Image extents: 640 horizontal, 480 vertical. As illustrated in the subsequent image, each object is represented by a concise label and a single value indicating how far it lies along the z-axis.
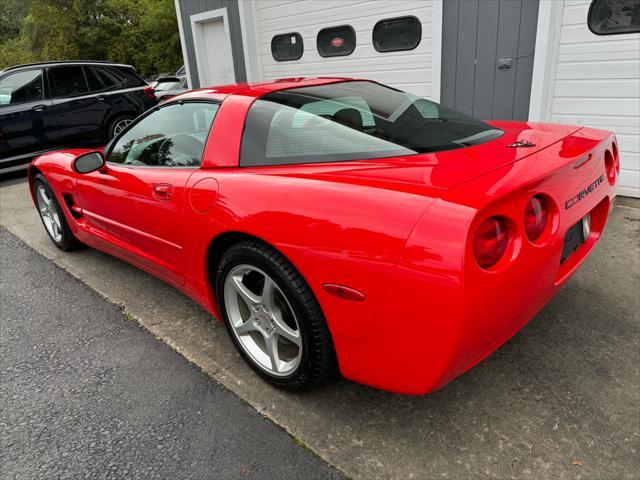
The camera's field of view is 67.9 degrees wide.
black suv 6.88
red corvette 1.51
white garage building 4.42
